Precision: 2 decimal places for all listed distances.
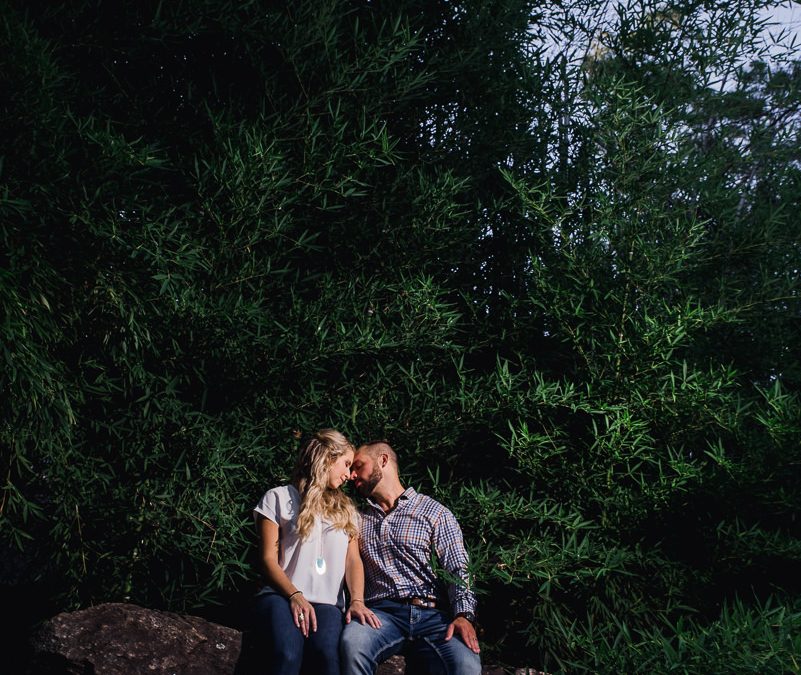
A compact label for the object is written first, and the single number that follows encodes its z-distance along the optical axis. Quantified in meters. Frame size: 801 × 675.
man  3.40
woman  3.29
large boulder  3.38
